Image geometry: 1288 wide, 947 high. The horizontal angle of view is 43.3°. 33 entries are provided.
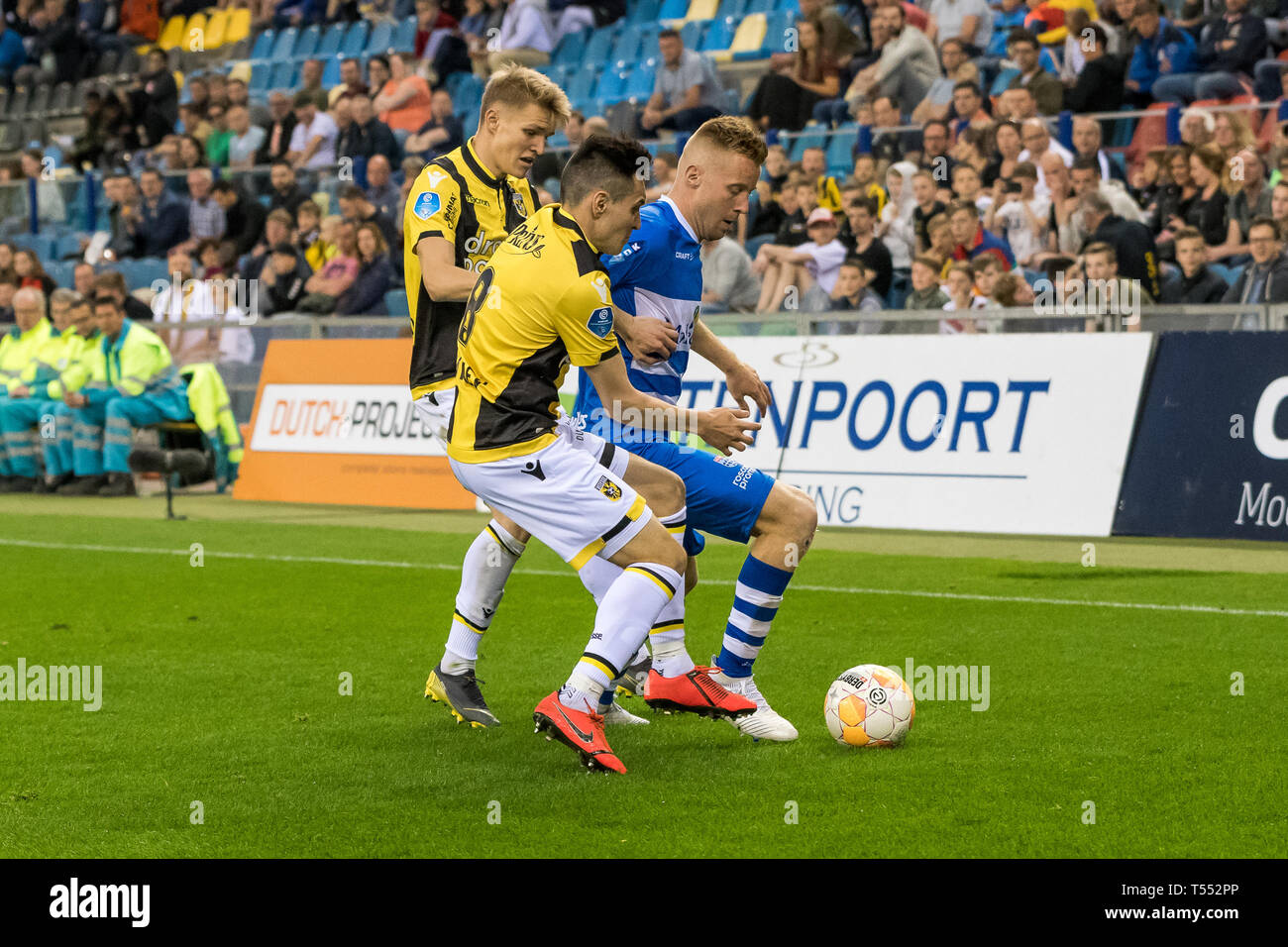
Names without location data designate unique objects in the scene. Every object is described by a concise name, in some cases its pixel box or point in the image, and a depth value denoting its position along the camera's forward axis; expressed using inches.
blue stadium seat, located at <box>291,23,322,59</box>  1058.1
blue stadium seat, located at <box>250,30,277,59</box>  1093.8
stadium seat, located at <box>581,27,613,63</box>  899.4
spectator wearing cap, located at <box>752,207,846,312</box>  608.7
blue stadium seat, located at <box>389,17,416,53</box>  991.2
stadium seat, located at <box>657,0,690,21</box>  896.9
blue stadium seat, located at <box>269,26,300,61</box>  1072.8
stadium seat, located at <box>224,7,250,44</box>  1133.7
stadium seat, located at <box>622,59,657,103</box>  853.8
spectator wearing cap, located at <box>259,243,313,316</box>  765.9
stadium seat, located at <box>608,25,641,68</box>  888.9
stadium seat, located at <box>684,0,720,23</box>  882.8
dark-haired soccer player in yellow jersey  212.4
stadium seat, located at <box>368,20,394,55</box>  1005.2
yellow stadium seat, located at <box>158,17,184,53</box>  1172.5
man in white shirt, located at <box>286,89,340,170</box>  886.4
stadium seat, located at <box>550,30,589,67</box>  908.0
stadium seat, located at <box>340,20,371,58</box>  1025.5
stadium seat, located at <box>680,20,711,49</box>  864.9
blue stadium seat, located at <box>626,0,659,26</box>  909.8
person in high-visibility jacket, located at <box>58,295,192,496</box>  670.5
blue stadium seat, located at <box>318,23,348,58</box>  1042.7
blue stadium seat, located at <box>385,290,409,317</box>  719.5
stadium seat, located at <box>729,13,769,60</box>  825.5
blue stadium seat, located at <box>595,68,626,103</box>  866.1
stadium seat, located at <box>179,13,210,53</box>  1135.6
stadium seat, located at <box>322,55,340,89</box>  1013.8
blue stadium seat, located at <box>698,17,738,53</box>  847.7
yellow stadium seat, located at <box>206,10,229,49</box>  1141.7
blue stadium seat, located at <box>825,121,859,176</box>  684.7
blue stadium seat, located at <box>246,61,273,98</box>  1062.4
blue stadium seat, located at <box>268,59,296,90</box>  1047.0
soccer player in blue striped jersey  241.1
